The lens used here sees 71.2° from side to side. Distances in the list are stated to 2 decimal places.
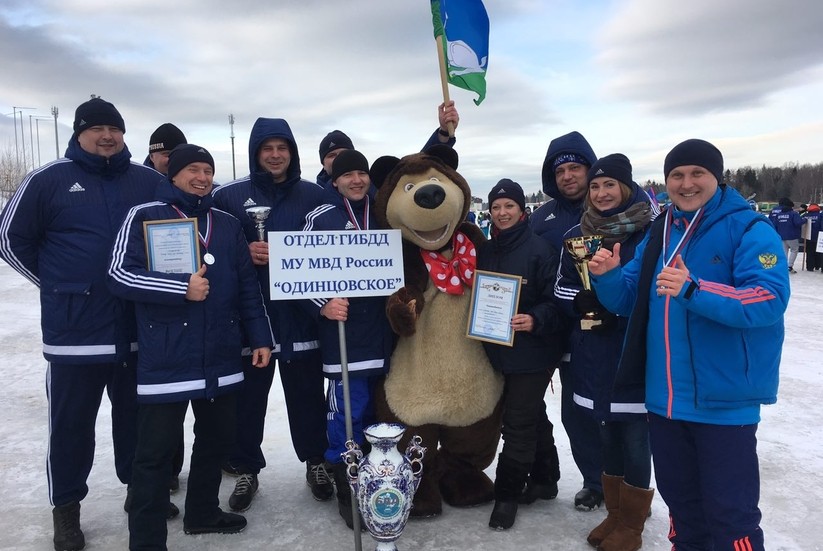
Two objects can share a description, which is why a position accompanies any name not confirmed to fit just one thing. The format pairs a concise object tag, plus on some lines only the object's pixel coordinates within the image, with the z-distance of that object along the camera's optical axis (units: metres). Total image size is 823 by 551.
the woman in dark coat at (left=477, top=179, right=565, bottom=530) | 3.22
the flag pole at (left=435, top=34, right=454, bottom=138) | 3.49
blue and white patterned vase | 2.73
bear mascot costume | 3.22
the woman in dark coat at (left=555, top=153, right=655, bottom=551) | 2.90
